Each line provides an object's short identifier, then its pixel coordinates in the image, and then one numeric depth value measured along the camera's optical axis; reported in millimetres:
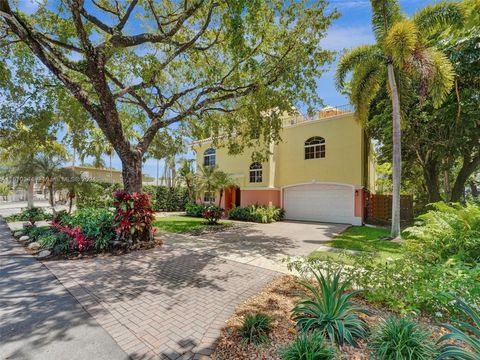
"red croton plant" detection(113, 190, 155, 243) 8656
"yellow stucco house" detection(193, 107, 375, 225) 16359
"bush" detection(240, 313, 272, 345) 3307
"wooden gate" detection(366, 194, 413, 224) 16547
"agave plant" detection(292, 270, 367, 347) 3244
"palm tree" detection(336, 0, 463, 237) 9641
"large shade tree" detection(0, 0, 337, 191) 7820
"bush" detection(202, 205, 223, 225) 15492
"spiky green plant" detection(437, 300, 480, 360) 2406
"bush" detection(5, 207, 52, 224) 16062
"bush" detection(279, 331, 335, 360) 2691
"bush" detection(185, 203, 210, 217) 20422
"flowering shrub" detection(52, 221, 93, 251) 8102
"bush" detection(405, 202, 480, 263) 5078
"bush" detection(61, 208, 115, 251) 8492
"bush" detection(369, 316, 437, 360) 2732
